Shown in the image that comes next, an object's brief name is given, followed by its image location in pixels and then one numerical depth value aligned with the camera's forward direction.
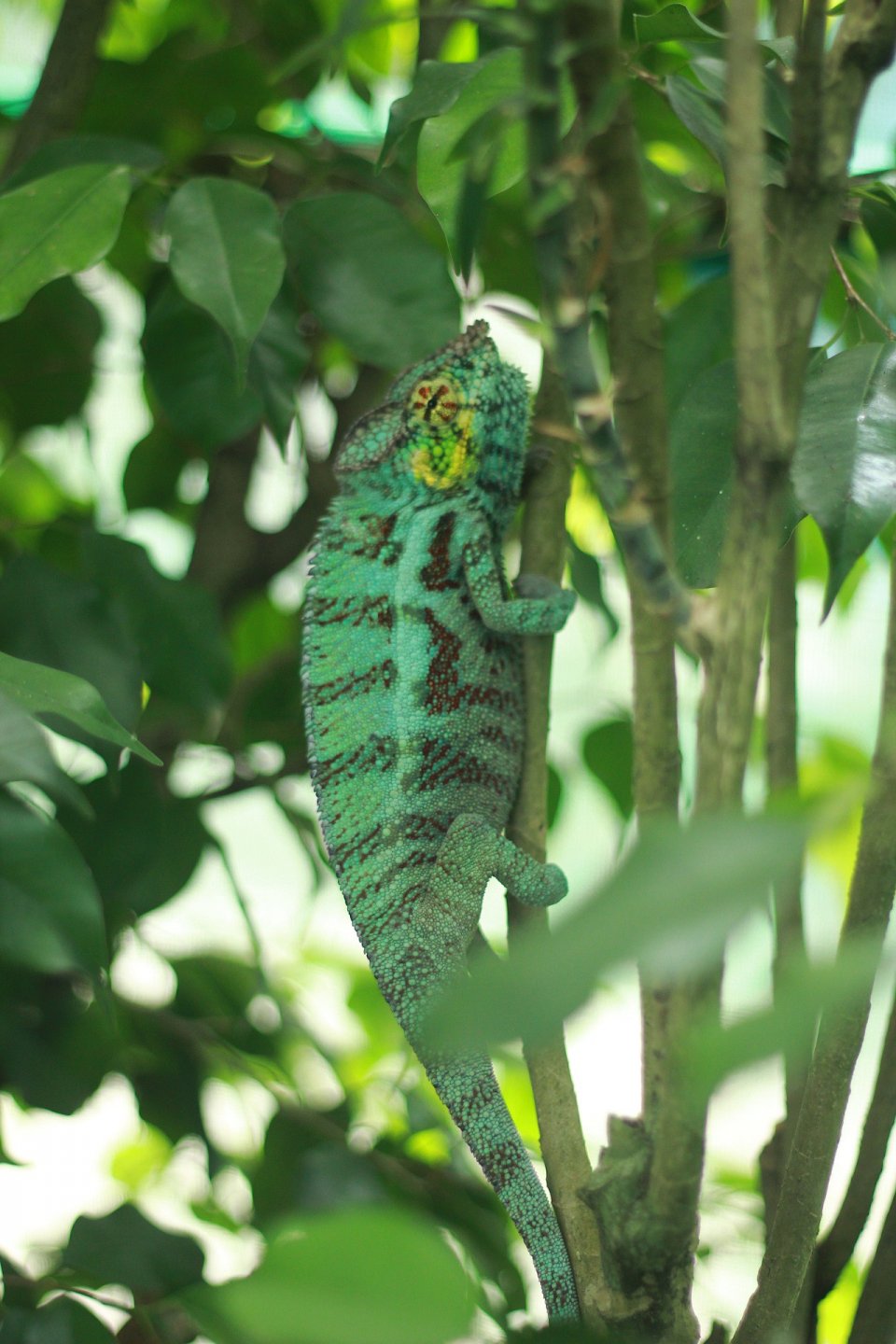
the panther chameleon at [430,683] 1.60
